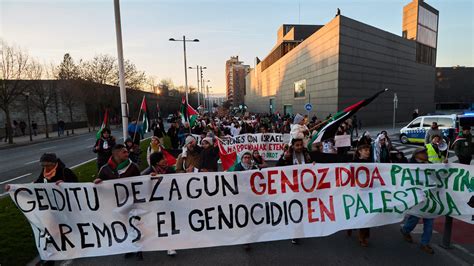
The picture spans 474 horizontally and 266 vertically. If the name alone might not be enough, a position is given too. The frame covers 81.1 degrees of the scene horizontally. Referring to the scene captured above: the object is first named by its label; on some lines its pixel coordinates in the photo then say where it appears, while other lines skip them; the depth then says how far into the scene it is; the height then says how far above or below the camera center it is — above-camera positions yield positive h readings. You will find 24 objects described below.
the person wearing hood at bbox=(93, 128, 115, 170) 7.03 -0.97
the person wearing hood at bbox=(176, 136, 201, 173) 5.70 -1.08
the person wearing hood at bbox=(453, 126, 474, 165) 7.93 -1.28
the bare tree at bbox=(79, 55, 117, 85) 39.81 +5.60
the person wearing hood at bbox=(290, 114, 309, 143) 8.50 -0.83
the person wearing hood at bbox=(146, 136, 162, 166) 6.98 -0.94
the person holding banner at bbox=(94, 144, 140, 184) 4.20 -0.86
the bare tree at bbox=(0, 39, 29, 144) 22.78 +2.70
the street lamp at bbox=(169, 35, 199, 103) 28.88 +5.97
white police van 13.79 -1.34
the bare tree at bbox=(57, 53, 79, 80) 36.66 +5.39
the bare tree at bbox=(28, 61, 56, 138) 26.87 +2.49
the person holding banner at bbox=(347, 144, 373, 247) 4.46 -0.96
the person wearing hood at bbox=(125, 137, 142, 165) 7.28 -1.15
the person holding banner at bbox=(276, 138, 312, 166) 4.83 -0.89
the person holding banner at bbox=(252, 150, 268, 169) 5.32 -1.03
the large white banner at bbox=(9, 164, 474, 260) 3.71 -1.41
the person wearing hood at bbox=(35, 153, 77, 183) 3.83 -0.88
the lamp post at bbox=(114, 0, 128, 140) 9.39 +1.41
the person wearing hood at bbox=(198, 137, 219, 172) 5.86 -1.10
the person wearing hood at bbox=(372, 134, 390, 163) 6.00 -1.08
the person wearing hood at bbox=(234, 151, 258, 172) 4.64 -0.95
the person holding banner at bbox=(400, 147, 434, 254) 4.20 -1.93
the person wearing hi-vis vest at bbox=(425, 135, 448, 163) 6.35 -1.13
